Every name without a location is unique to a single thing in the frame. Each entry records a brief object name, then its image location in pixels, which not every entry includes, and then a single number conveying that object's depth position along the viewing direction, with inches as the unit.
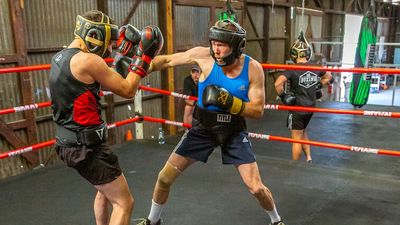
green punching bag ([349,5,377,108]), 254.1
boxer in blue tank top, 86.2
